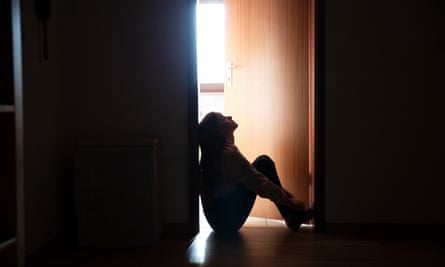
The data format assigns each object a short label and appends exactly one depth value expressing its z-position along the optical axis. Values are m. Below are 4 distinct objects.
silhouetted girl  2.42
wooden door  2.95
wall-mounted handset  2.04
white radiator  2.22
